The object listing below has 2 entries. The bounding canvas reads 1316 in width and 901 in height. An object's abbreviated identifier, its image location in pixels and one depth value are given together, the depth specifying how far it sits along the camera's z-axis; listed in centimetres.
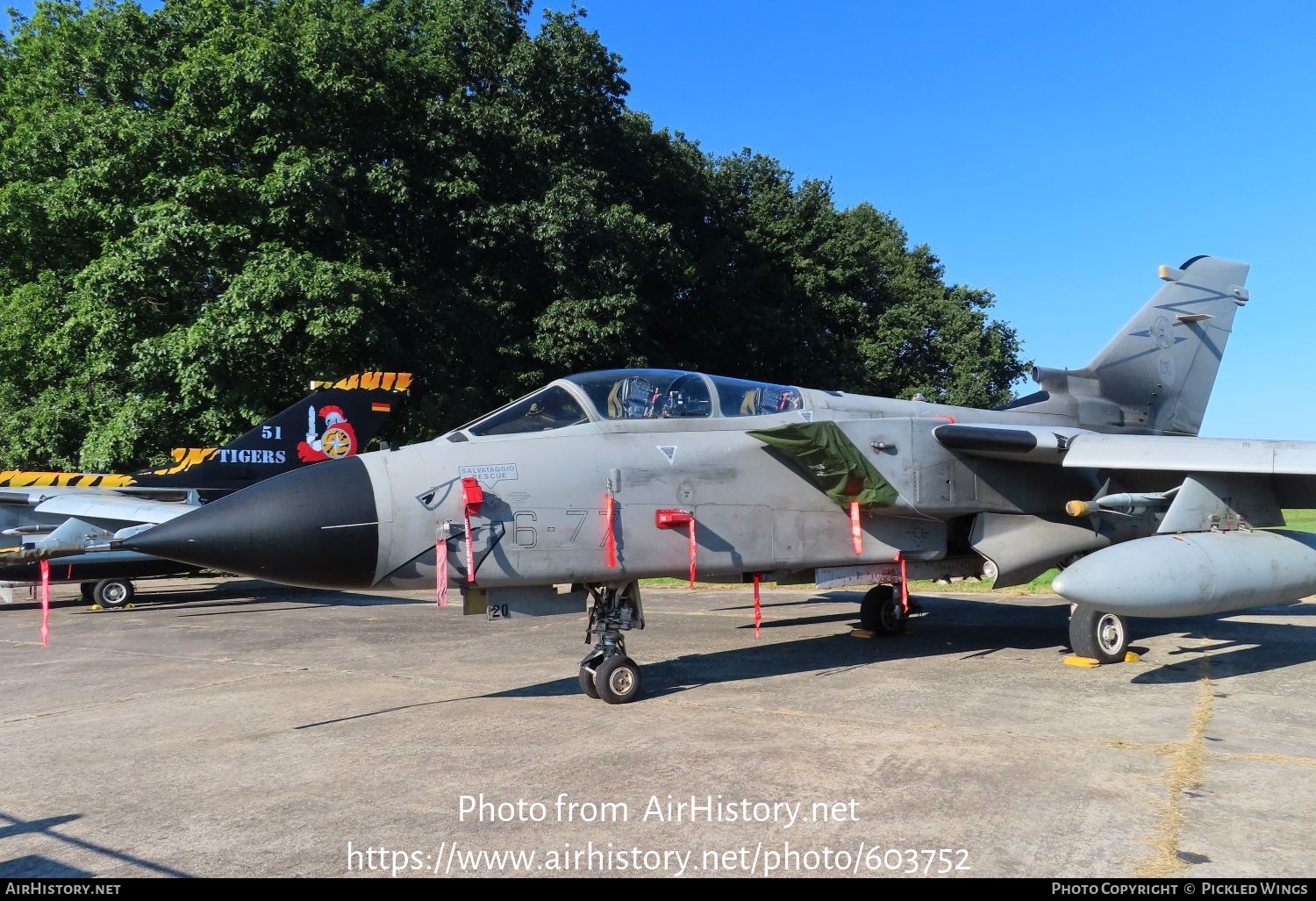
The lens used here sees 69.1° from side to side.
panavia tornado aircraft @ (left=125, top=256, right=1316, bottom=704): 653
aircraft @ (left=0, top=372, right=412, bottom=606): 1573
